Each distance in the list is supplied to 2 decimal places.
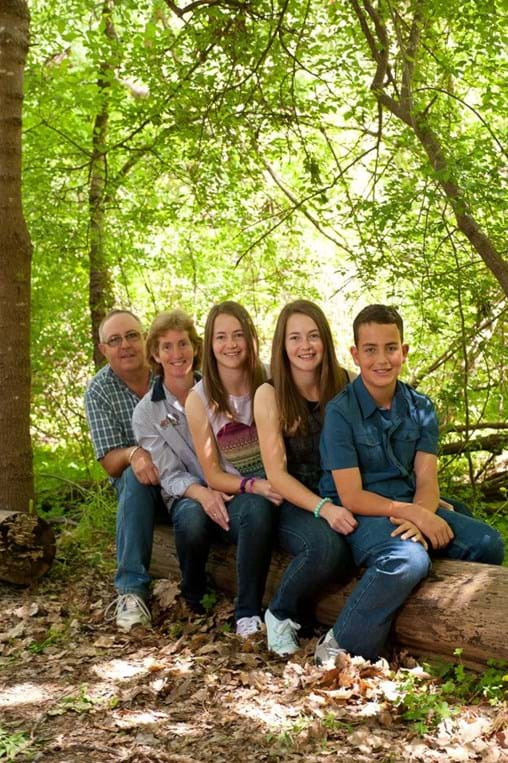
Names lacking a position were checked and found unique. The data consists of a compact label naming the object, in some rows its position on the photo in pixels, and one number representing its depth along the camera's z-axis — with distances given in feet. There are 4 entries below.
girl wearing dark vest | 13.03
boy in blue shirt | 12.73
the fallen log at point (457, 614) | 11.46
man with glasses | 15.33
